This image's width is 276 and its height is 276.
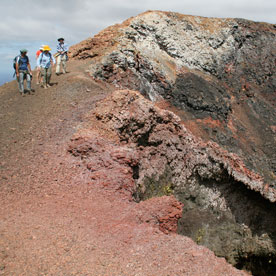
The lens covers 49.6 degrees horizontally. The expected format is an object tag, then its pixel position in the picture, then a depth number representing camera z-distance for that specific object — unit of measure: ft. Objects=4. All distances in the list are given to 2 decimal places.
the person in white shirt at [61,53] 66.69
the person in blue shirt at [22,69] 55.01
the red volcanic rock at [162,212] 37.88
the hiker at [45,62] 57.67
